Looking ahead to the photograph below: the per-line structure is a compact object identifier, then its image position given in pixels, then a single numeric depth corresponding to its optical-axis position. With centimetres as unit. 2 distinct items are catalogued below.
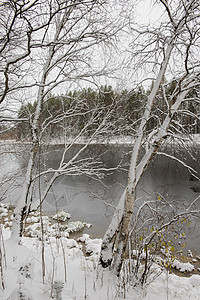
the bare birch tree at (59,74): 348
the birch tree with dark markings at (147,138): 316
